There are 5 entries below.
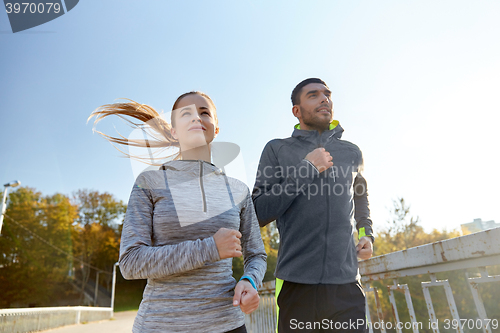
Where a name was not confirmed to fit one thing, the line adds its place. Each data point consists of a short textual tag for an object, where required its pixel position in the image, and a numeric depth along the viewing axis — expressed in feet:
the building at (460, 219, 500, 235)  84.85
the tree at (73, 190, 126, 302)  118.01
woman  4.36
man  5.57
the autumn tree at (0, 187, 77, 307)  98.07
